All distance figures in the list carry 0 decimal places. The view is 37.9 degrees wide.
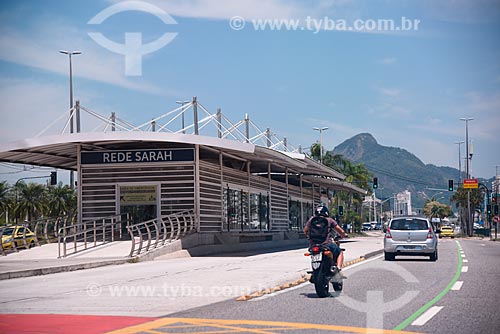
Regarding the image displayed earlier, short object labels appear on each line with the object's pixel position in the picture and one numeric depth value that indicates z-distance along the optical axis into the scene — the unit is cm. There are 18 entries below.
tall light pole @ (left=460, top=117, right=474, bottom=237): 8015
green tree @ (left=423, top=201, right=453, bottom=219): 16975
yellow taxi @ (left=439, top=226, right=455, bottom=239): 6939
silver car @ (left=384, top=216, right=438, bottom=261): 2353
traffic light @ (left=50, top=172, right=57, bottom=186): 5005
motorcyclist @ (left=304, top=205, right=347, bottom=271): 1336
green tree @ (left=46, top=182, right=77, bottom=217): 6794
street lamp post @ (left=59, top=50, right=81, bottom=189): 5378
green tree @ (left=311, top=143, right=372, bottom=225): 9648
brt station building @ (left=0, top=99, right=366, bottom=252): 2983
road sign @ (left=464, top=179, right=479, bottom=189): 7162
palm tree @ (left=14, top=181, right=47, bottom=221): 6831
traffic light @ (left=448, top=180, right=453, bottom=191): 6118
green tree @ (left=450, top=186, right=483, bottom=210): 9275
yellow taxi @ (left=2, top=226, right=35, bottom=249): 2861
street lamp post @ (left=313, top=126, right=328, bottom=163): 8283
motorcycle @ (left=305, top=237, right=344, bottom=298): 1281
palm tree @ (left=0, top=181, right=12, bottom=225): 6600
